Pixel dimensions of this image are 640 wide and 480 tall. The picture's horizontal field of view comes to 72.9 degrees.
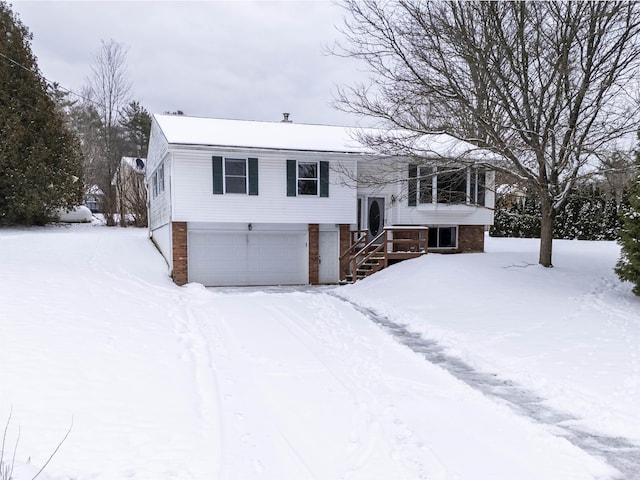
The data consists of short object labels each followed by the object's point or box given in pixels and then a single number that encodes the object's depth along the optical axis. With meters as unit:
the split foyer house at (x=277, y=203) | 14.16
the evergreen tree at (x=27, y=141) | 20.27
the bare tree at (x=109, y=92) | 31.30
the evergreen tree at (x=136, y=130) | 37.28
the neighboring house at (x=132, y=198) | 27.03
